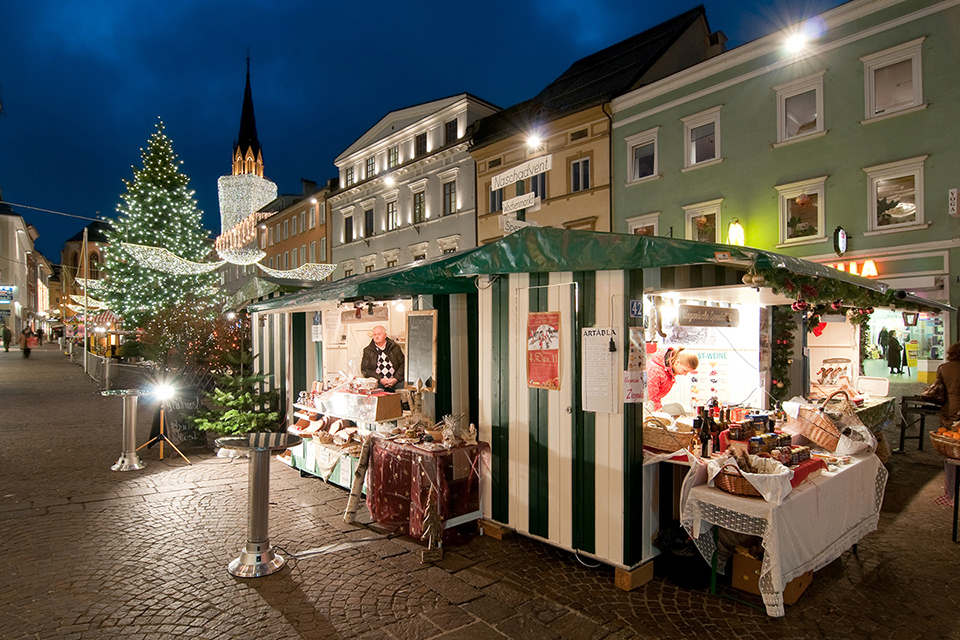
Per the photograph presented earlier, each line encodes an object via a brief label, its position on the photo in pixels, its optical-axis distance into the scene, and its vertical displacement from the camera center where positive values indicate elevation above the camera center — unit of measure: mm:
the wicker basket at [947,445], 4961 -1149
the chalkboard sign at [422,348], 6364 -307
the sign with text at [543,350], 4812 -257
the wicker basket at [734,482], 4012 -1193
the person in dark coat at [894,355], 13234 -864
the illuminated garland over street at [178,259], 12581 +1532
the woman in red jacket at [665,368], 6070 -535
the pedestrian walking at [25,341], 32766 -1089
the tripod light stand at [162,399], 8852 -1269
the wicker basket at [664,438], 4546 -976
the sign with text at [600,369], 4379 -391
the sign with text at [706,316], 6191 +45
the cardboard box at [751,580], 4070 -1954
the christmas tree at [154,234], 26828 +4448
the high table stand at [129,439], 7957 -1679
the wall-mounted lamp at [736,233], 15192 +2380
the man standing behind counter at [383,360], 7426 -517
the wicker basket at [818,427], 5109 -1017
